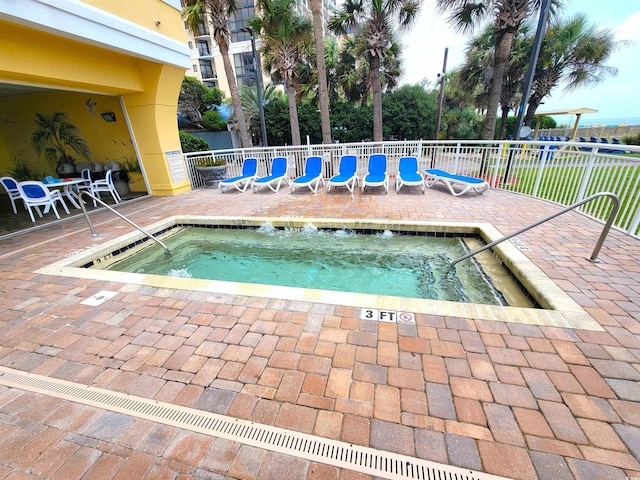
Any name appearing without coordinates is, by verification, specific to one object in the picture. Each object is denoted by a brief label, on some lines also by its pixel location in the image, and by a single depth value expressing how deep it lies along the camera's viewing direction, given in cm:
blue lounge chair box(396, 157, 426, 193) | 696
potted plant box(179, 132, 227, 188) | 934
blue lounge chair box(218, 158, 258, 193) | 833
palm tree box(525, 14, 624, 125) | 1290
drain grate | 140
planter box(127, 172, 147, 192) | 927
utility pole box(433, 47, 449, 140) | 1232
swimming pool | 245
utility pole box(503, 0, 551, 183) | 607
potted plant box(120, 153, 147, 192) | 901
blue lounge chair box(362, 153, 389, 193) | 731
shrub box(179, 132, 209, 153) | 1573
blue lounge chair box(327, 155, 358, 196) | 728
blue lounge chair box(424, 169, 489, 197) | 653
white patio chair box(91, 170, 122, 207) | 760
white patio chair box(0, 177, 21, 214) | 668
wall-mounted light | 831
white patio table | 653
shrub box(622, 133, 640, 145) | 1903
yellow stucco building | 481
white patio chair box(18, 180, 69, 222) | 608
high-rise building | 2819
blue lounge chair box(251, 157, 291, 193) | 811
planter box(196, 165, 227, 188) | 934
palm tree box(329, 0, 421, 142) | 1102
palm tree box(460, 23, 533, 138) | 1398
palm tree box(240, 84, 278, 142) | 2109
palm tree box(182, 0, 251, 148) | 984
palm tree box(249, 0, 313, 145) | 1082
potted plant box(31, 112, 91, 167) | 902
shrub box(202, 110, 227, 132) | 2262
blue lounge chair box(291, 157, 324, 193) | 768
